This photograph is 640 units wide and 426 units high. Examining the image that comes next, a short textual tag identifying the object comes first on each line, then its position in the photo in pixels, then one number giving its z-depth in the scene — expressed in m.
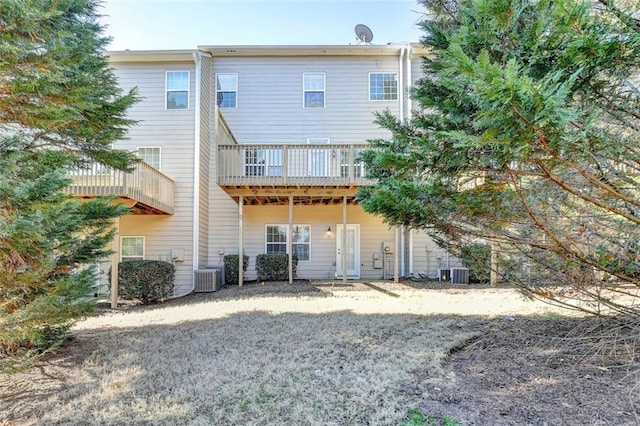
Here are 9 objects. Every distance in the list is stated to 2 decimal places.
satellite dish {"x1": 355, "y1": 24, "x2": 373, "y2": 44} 12.55
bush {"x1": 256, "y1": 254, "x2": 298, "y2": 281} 11.20
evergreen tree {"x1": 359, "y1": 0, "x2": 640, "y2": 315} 2.15
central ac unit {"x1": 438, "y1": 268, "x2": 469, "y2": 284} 10.76
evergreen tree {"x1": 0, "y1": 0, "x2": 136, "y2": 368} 2.95
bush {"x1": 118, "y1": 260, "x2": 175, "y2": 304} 8.91
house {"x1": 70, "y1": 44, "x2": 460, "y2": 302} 11.34
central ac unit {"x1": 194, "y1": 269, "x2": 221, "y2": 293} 10.61
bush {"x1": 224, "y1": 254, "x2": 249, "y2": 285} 11.37
